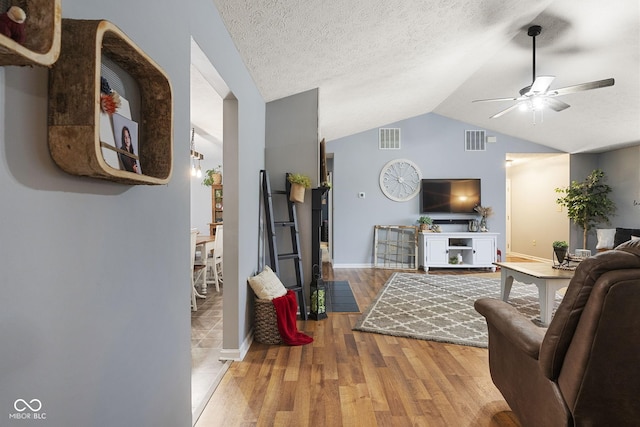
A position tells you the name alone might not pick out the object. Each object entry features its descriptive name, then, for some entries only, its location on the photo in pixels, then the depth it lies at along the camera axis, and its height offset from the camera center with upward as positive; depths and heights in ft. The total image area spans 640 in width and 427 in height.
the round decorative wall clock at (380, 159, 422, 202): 22.62 +2.50
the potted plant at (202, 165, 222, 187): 22.66 +2.56
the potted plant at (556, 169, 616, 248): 21.20 +0.92
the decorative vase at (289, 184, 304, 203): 11.70 +0.81
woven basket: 9.62 -3.03
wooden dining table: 14.53 -1.39
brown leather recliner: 3.66 -1.53
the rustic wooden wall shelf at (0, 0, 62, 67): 1.92 +1.06
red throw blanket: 9.50 -2.96
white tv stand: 21.02 -2.00
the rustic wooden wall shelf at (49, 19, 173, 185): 2.42 +0.83
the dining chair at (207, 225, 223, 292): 15.06 -1.62
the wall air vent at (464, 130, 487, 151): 22.65 +5.11
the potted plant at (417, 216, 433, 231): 21.52 -0.41
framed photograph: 3.07 +0.71
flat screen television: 22.22 +1.41
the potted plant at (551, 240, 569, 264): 11.50 -1.13
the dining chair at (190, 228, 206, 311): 12.49 -1.97
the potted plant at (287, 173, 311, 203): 11.70 +1.05
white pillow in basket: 9.67 -2.02
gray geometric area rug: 10.44 -3.49
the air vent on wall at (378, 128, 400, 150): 22.65 +5.15
